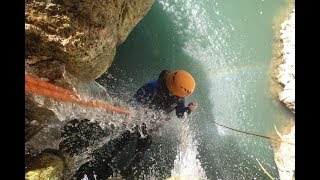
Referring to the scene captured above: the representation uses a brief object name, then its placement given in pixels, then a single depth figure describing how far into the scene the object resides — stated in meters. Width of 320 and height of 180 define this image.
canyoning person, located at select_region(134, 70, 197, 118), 2.58
